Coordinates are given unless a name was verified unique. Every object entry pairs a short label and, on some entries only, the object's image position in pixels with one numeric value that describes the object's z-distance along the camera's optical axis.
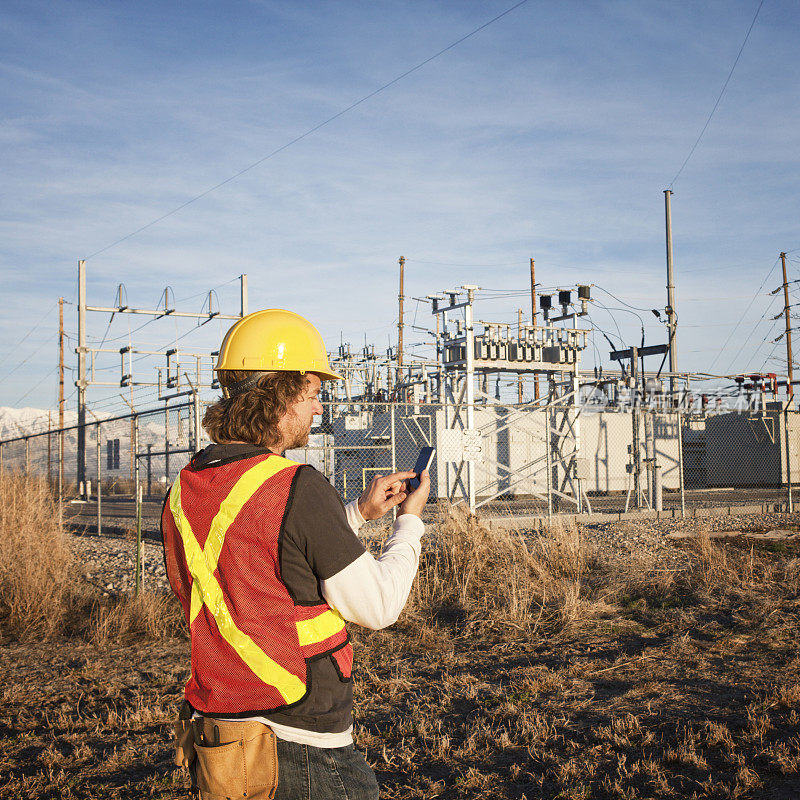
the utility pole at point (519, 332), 20.38
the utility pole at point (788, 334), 37.03
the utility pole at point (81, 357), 26.47
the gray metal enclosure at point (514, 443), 21.23
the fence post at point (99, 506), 14.29
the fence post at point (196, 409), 10.61
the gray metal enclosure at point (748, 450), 27.45
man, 1.80
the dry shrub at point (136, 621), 7.29
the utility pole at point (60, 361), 36.69
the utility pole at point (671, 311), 23.45
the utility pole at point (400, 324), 40.33
